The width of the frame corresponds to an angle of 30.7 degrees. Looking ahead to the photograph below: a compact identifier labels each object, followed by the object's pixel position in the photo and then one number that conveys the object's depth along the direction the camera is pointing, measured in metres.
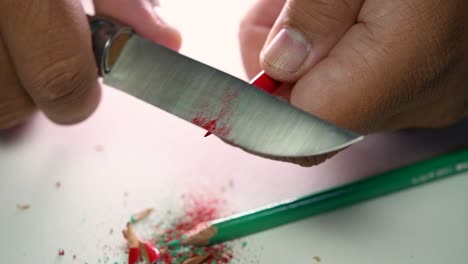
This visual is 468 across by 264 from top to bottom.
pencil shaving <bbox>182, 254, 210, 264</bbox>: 0.23
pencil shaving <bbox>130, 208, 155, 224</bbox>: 0.25
